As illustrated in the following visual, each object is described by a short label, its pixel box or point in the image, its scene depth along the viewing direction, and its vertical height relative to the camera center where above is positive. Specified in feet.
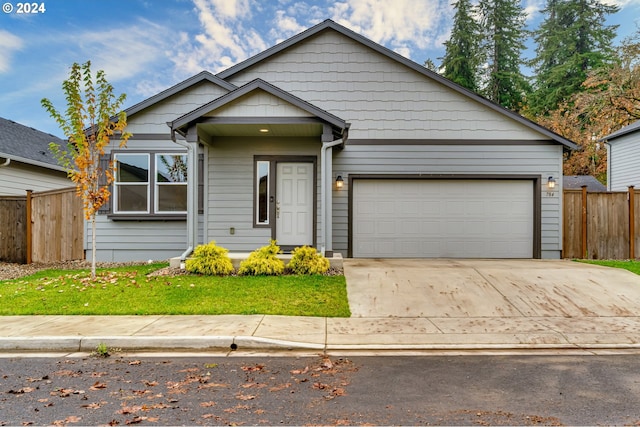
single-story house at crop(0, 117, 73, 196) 41.93 +5.56
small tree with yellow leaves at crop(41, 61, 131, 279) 24.54 +5.91
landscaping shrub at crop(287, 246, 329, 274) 26.00 -3.28
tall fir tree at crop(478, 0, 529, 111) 101.14 +43.13
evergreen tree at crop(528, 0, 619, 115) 94.32 +43.07
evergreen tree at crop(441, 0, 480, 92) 99.25 +43.33
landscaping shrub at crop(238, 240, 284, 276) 25.77 -3.44
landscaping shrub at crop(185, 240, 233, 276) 26.03 -3.27
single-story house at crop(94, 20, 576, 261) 33.01 +3.62
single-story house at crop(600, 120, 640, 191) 52.90 +8.09
